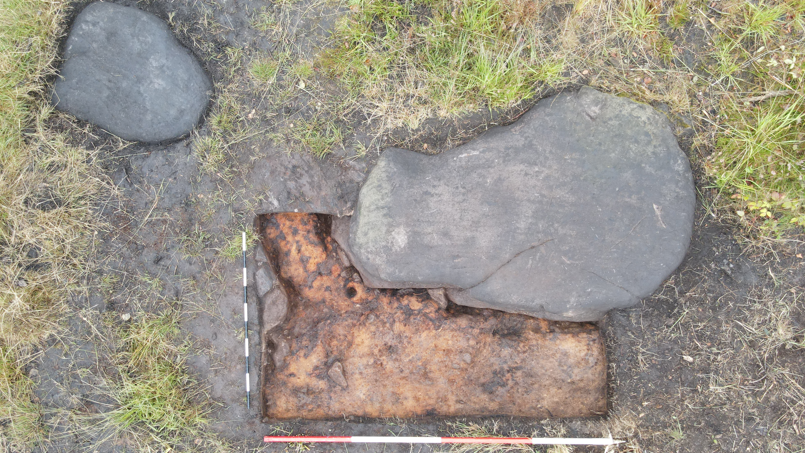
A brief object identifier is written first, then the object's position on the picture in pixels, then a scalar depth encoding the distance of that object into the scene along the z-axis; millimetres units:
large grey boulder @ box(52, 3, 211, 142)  2535
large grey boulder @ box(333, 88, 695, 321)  2342
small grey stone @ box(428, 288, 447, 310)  2502
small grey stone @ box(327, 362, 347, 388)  2545
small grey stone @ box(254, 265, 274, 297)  2510
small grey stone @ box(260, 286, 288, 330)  2520
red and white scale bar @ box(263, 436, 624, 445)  2432
